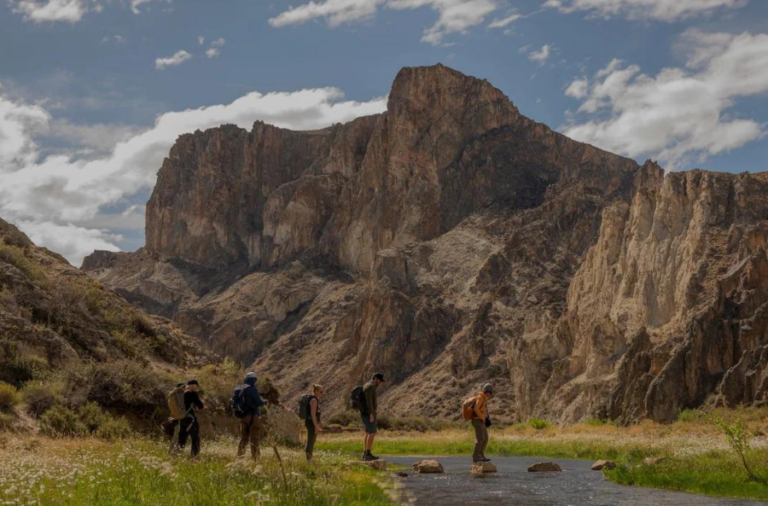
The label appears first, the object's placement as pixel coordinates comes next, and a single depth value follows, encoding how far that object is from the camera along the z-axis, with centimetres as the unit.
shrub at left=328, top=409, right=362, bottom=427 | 7319
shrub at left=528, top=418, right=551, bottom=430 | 6327
